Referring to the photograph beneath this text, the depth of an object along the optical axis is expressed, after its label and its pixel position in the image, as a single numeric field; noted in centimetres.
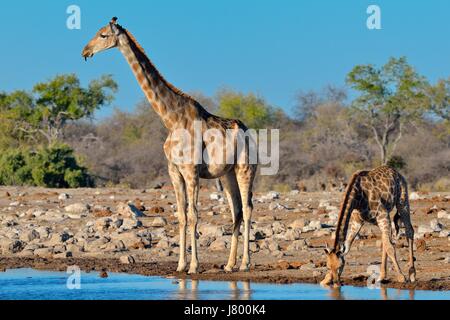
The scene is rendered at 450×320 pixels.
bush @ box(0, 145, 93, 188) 2994
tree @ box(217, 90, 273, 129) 4759
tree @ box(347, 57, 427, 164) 4172
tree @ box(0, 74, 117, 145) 4438
